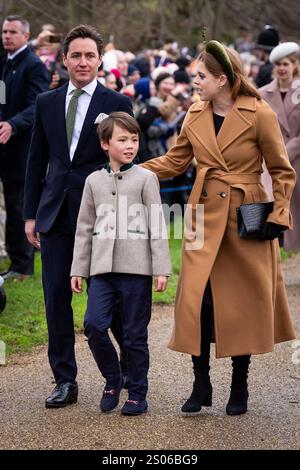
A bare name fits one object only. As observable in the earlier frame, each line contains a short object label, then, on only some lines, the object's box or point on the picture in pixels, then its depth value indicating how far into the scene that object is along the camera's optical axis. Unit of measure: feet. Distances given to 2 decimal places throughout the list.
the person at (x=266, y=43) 77.38
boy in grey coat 31.53
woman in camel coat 31.59
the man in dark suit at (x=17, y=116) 52.04
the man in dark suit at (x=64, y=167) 32.71
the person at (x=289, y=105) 53.61
